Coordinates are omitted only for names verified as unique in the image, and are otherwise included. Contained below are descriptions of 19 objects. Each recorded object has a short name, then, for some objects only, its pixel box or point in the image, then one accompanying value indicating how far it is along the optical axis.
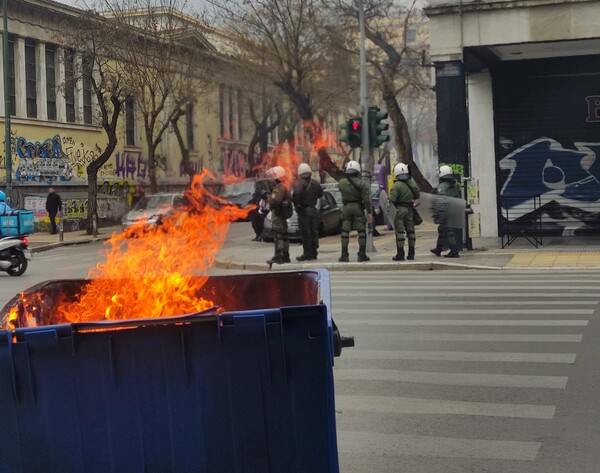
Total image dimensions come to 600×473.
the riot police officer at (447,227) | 17.47
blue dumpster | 3.35
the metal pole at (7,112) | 28.48
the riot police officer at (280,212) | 17.31
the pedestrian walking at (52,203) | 32.62
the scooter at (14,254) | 16.53
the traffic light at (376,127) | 19.00
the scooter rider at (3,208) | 16.84
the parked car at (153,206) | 29.51
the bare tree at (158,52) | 35.66
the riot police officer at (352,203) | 17.05
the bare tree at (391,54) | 31.95
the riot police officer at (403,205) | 17.03
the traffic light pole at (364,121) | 18.98
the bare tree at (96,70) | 33.25
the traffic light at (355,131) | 18.92
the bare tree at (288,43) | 32.06
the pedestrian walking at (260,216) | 25.05
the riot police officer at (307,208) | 17.81
